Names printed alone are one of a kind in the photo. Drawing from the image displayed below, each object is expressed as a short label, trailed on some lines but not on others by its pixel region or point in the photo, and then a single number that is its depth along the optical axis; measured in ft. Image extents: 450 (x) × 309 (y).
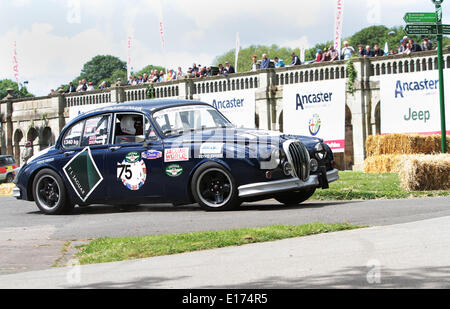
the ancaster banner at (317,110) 106.73
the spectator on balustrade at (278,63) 126.44
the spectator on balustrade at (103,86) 154.03
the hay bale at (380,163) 82.23
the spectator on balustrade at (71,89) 167.94
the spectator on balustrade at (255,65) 124.79
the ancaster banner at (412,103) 95.09
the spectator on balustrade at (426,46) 105.29
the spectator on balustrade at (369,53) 113.80
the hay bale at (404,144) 85.30
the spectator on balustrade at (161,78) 145.24
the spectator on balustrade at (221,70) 131.93
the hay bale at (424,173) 47.62
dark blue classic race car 36.60
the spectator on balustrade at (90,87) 158.41
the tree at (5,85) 526.16
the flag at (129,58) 173.29
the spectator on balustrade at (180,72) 140.97
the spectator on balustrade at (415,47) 105.34
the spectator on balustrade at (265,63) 126.31
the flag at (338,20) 118.21
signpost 62.85
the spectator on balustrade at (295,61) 120.57
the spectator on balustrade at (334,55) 116.37
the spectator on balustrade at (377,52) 113.18
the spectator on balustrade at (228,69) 130.19
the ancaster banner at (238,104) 119.55
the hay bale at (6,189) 82.80
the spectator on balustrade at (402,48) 107.45
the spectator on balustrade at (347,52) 115.03
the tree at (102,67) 493.36
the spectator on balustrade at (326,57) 116.76
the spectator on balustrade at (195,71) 138.18
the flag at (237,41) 151.57
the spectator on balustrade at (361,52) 114.11
